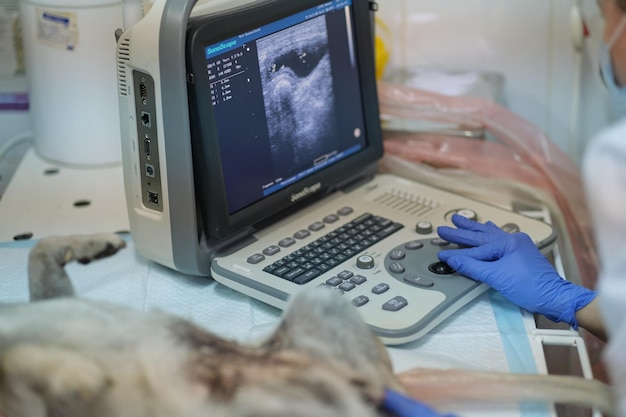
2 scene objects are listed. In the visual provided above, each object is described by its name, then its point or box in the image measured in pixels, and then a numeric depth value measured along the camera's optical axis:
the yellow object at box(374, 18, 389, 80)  2.15
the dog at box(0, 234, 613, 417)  1.30
